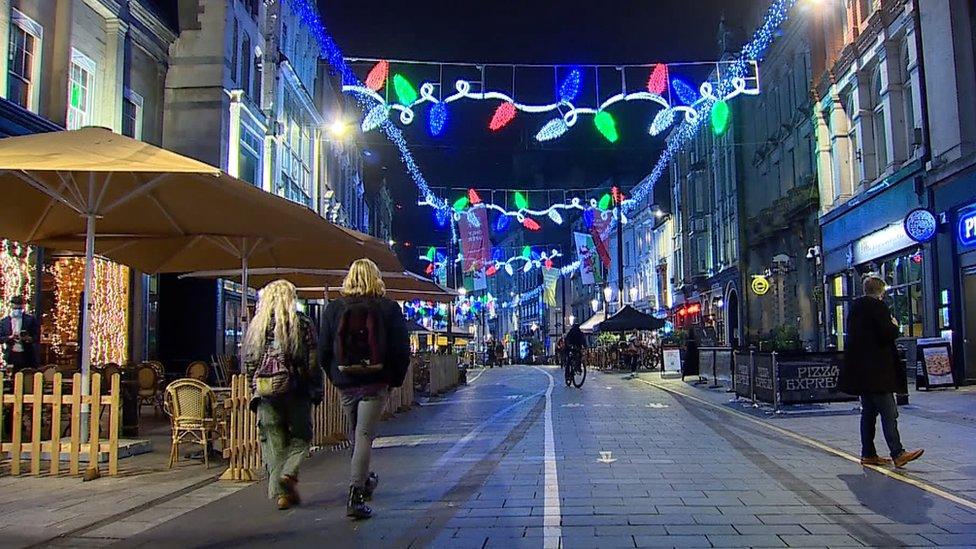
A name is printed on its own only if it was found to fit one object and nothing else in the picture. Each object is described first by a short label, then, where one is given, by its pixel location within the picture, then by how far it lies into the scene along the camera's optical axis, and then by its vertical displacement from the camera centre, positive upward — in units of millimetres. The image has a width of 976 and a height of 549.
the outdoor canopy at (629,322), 31453 +1117
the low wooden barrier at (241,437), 7977 -810
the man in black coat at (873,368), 7906 -201
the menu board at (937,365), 16969 -381
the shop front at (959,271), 18297 +1735
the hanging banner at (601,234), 37625 +5390
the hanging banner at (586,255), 47594 +5639
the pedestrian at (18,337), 13039 +337
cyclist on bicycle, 22953 +114
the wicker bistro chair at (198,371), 14312 -267
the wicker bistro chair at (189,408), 8570 -551
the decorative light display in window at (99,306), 15195 +1018
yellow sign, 31406 +2447
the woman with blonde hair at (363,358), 6059 -36
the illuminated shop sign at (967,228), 18000 +2639
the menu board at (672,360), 27972 -348
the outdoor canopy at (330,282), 14727 +1501
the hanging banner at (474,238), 33500 +4692
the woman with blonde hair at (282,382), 6465 -218
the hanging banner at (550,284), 55531 +4601
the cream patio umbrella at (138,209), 7402 +1743
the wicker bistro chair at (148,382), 13023 -410
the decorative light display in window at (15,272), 13109 +1418
